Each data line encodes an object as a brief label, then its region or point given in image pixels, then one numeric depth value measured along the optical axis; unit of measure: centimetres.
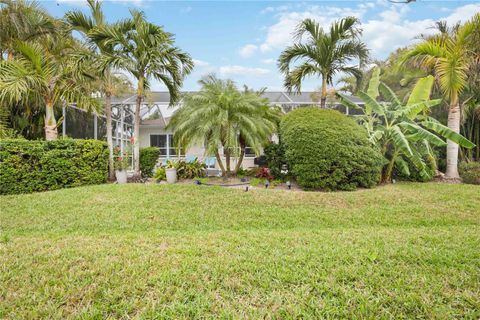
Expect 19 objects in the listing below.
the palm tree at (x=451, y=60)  916
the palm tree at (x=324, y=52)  1005
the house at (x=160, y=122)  1591
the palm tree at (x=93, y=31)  897
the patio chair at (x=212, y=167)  1271
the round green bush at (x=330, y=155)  813
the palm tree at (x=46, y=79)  821
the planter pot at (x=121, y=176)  959
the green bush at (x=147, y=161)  1195
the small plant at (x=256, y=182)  914
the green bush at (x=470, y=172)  952
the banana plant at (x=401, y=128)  803
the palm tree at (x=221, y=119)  877
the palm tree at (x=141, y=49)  882
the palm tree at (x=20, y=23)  946
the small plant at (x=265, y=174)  984
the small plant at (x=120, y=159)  978
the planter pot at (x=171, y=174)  963
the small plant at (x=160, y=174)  1016
